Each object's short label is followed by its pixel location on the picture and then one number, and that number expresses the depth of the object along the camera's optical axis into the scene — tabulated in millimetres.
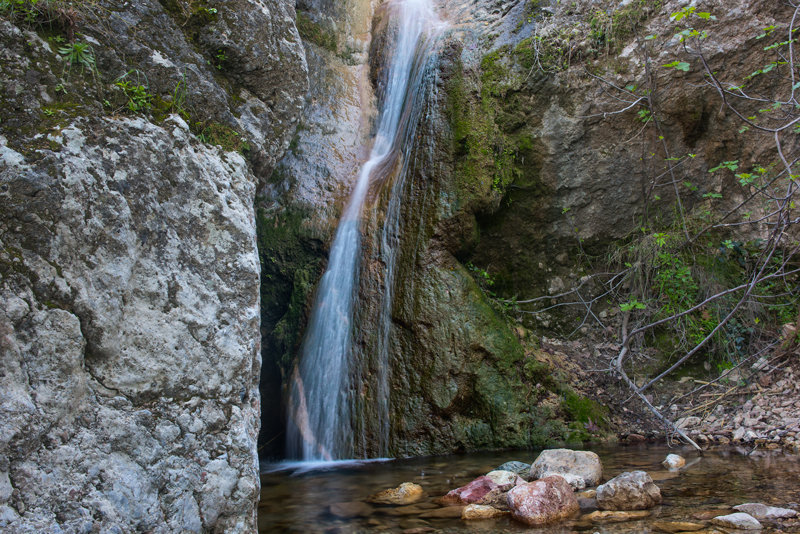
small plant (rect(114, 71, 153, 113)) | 2438
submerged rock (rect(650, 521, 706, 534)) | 2414
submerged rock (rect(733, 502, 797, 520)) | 2446
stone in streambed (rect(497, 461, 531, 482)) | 3740
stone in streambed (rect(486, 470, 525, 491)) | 3318
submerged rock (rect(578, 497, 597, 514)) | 2857
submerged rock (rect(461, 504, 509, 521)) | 2939
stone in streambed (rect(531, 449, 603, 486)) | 3408
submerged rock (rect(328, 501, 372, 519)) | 3219
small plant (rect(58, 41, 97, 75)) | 2330
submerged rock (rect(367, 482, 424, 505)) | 3396
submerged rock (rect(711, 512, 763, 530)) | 2344
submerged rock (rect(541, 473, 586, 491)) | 3275
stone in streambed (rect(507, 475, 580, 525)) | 2766
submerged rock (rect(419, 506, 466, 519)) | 3014
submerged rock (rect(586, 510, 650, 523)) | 2656
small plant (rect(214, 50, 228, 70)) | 3464
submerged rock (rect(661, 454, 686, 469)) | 3723
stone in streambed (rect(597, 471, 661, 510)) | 2791
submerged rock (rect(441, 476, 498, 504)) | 3223
